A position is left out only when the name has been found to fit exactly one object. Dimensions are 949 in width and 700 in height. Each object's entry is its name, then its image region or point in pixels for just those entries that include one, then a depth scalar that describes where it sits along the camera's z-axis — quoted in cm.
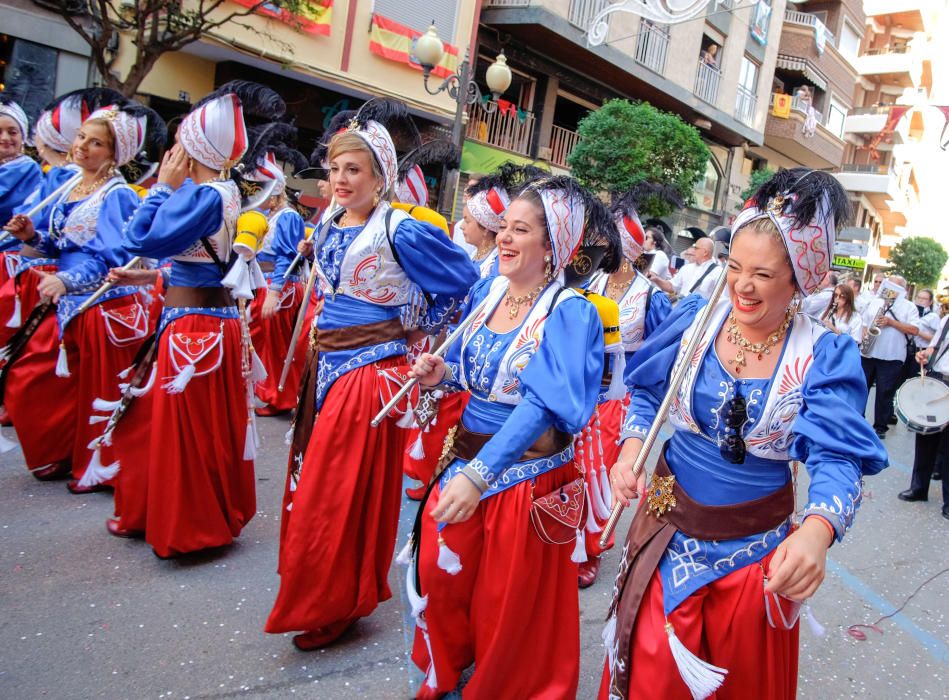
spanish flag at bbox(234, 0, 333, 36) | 1117
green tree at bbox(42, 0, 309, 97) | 838
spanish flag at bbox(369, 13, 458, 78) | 1336
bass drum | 651
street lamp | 889
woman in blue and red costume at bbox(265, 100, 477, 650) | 300
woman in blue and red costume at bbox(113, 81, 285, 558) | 348
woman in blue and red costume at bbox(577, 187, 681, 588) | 424
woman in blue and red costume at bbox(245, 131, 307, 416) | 643
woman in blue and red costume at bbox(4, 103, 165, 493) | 418
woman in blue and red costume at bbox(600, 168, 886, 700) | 196
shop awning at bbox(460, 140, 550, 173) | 1565
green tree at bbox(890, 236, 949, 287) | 3531
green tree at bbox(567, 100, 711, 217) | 1312
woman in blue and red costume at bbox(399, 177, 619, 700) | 250
